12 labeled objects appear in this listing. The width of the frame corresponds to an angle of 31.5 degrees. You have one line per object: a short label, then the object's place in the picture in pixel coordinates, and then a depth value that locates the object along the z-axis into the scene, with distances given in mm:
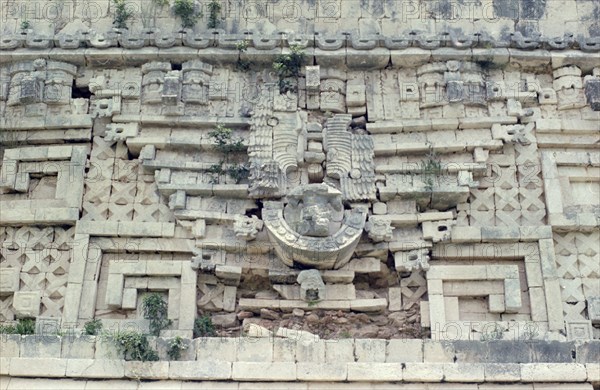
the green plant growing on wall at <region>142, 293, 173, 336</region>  13516
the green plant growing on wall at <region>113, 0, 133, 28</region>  15844
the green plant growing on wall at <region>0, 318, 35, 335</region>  13438
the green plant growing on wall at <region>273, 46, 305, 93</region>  15406
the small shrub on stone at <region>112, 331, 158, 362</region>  12570
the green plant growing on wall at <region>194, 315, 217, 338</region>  13672
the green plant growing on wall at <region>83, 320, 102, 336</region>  13180
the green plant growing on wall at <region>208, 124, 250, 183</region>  14703
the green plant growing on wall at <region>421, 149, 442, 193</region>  14570
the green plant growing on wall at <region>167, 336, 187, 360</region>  12625
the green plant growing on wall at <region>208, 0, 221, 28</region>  15875
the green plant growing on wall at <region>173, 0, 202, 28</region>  15828
